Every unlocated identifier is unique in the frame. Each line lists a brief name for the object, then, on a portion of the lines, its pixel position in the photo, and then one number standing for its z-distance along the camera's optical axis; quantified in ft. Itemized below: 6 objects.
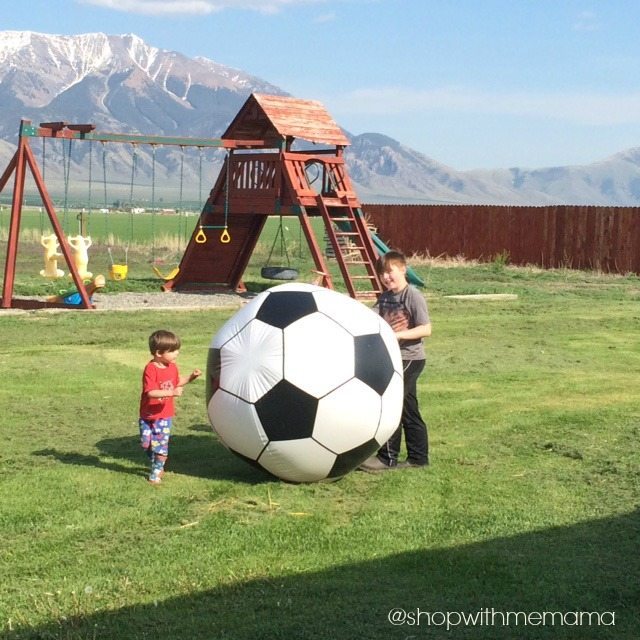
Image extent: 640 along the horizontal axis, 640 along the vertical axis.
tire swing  78.23
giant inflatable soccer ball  23.99
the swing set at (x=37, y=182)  62.59
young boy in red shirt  25.02
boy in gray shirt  26.66
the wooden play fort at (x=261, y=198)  72.79
